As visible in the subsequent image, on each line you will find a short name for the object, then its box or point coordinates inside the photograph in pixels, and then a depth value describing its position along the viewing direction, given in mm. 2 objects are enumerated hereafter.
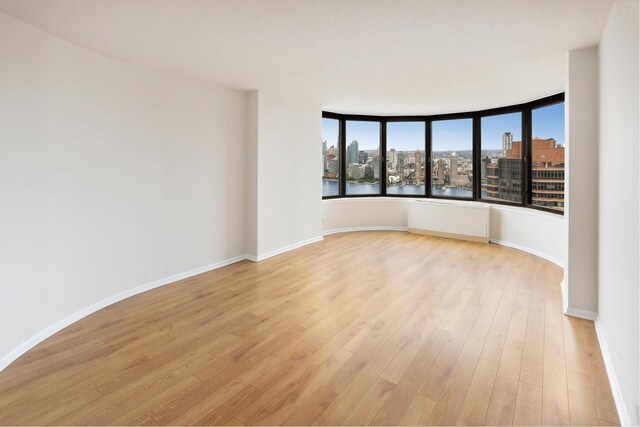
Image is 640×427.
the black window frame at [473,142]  5672
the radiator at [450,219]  6281
